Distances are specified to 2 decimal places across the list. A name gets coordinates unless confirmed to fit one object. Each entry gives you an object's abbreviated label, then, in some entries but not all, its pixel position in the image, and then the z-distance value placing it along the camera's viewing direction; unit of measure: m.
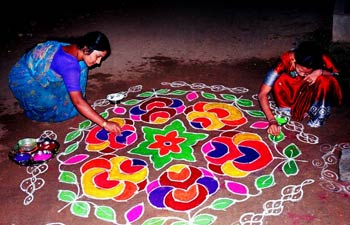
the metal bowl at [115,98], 4.11
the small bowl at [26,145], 3.29
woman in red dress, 3.00
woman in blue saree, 3.15
